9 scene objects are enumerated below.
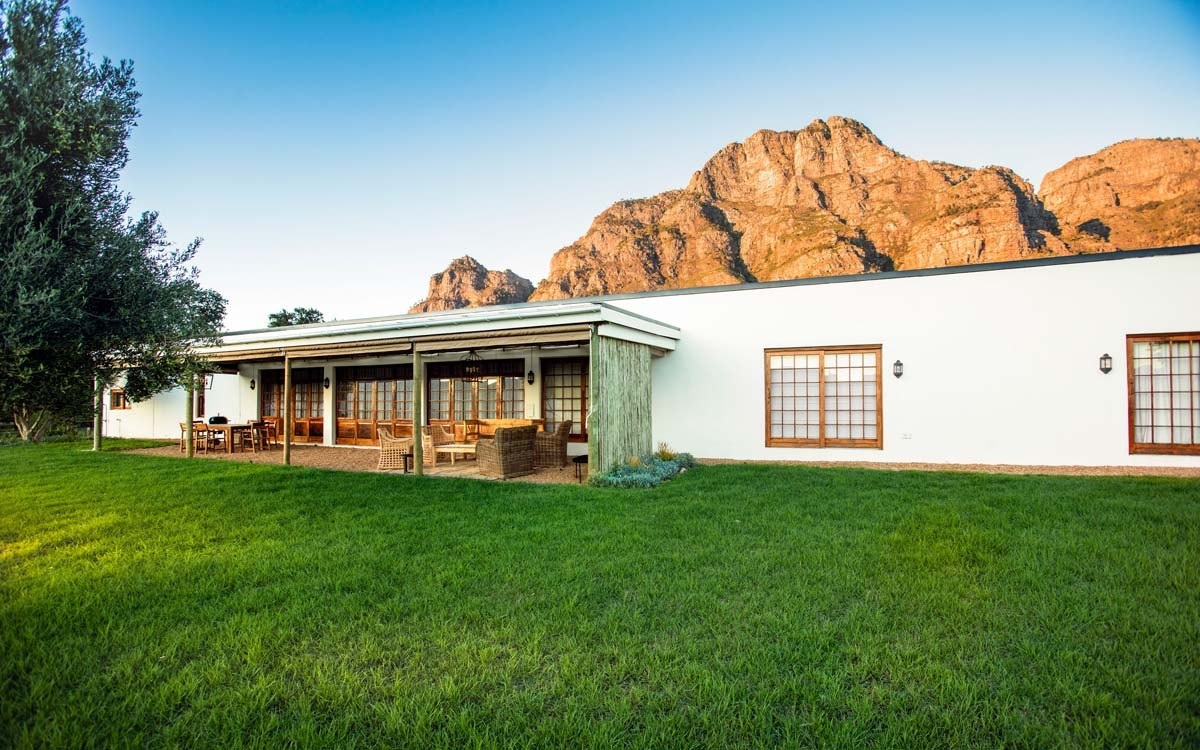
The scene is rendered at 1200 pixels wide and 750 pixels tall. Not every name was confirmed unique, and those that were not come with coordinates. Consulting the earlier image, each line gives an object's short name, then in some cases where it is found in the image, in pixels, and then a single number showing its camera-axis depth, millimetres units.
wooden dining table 13406
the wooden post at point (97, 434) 13672
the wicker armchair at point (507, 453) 9336
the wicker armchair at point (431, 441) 10539
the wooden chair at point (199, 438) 13465
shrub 8211
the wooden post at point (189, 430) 11484
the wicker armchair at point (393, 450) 10195
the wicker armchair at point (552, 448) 10836
